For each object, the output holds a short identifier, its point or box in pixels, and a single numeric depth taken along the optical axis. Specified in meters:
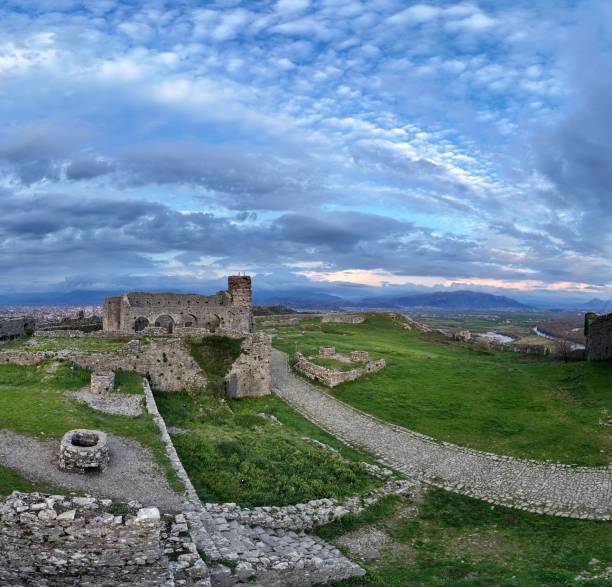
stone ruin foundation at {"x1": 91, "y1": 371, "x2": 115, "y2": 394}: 22.72
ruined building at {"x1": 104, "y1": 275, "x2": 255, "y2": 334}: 46.22
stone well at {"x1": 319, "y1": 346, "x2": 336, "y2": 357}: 43.89
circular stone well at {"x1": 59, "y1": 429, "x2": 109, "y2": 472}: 15.07
